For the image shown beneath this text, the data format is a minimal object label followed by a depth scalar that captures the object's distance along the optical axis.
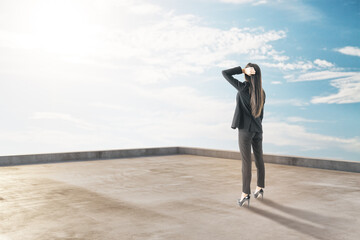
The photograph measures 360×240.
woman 5.14
